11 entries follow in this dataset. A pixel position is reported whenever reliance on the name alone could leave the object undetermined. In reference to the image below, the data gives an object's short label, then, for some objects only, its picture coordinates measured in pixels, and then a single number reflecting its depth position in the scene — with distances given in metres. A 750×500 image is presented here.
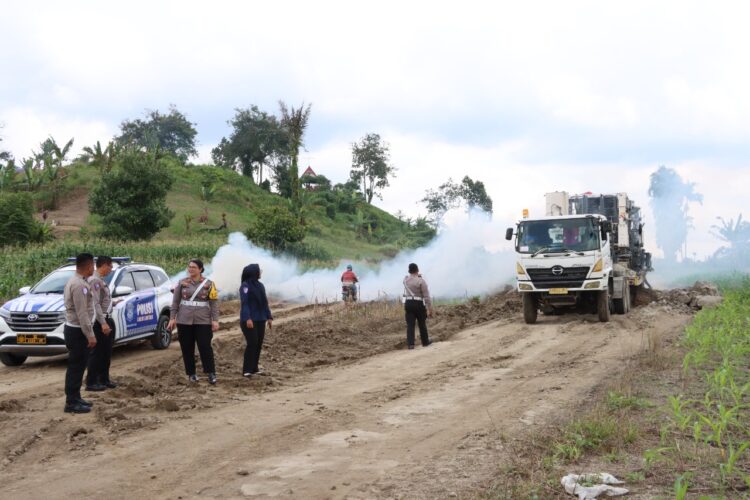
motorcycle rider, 25.17
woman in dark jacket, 11.07
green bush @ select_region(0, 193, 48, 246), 36.97
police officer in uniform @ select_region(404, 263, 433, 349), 15.06
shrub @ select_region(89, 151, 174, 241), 42.66
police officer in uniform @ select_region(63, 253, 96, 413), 8.53
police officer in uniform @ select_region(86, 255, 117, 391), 9.82
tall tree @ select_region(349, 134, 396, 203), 77.69
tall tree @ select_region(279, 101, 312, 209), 57.22
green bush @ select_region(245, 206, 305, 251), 41.28
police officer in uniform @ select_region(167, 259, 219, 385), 10.47
